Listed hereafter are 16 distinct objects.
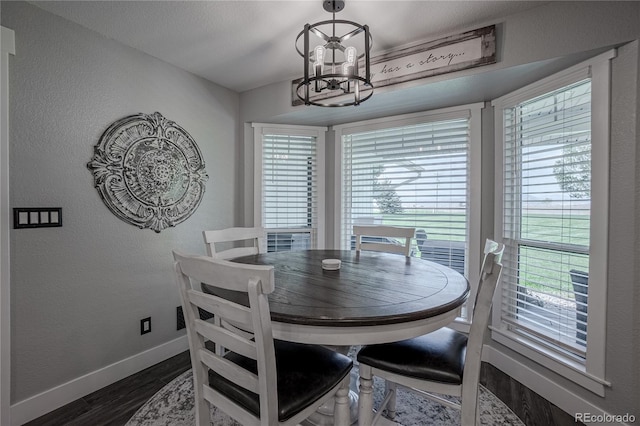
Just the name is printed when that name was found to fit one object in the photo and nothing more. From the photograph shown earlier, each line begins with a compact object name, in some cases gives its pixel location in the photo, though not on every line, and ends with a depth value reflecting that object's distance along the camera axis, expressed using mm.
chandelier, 1492
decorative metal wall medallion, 2135
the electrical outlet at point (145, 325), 2360
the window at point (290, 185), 3225
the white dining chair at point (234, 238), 2111
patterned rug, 1733
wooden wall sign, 1939
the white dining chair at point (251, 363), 960
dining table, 1088
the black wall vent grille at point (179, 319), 2629
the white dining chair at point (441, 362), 1229
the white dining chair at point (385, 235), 2332
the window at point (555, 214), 1724
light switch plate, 1738
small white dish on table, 1763
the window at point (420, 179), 2598
